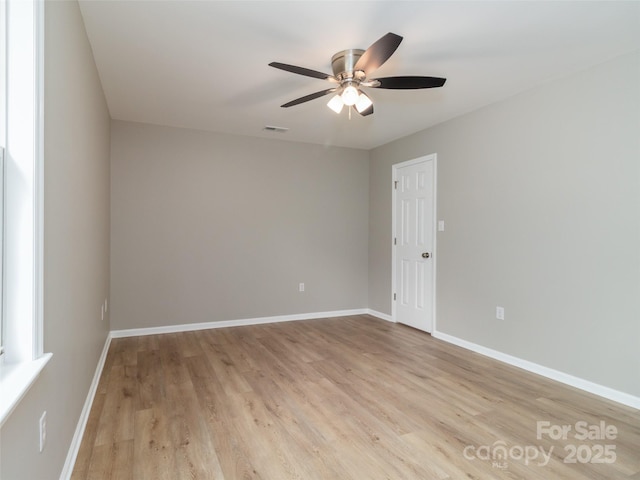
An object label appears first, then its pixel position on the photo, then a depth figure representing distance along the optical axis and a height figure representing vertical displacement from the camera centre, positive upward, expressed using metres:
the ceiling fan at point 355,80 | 2.20 +1.05
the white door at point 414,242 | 4.31 -0.05
